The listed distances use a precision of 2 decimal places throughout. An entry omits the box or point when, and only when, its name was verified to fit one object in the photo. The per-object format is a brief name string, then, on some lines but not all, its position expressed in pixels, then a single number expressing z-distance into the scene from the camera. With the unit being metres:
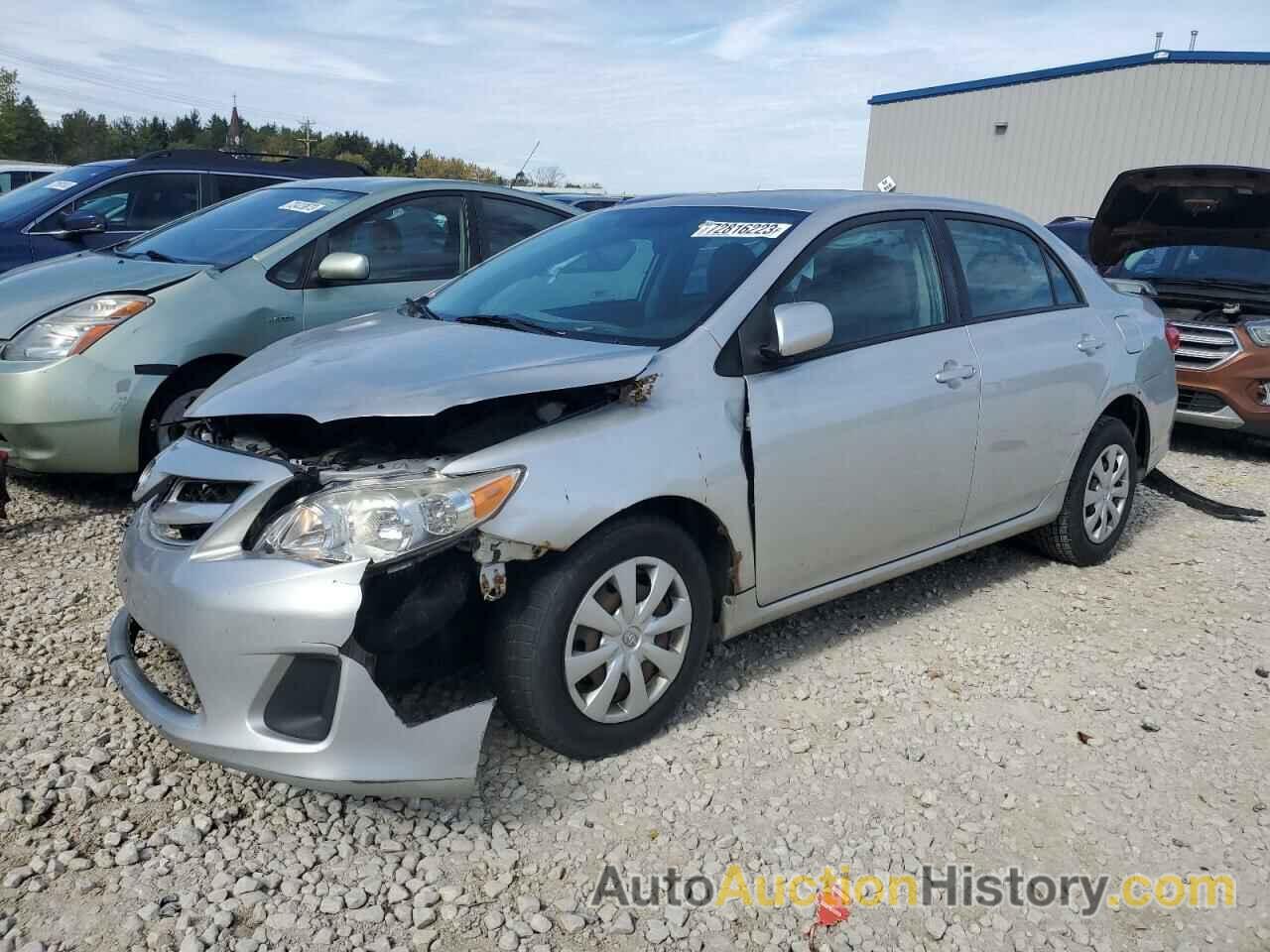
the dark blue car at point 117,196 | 7.09
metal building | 19.39
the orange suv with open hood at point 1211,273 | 6.98
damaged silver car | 2.53
